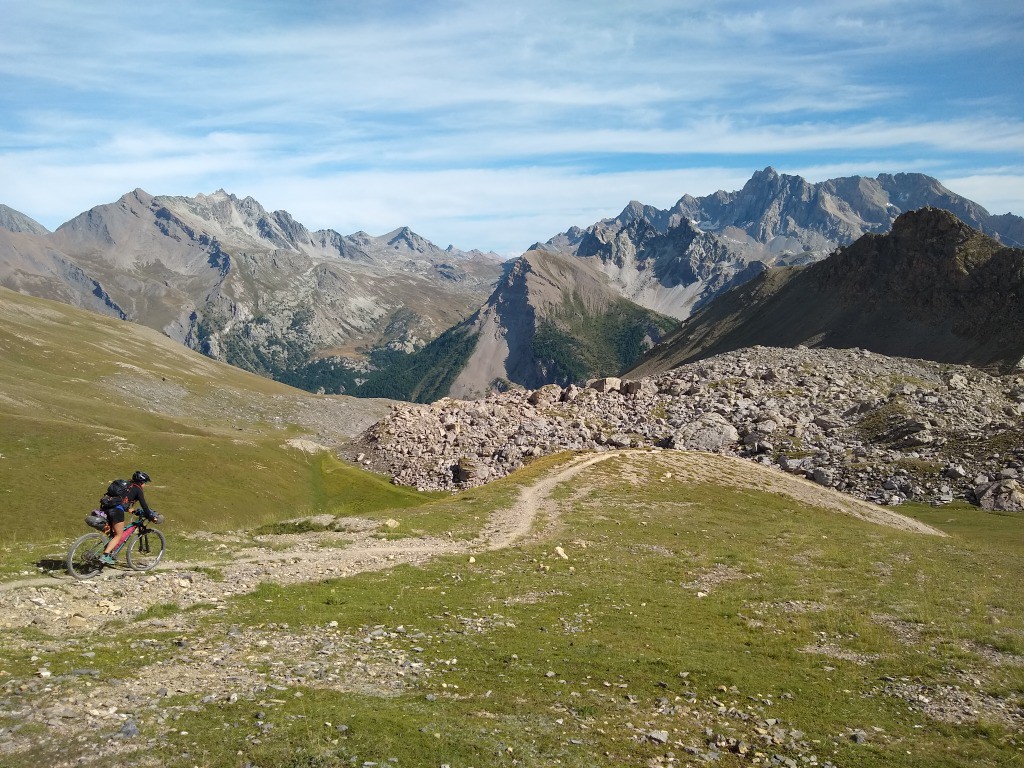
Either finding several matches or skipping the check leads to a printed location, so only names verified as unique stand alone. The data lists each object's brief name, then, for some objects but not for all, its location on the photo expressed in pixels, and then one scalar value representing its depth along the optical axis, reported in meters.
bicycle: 26.62
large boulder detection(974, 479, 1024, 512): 67.44
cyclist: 27.02
